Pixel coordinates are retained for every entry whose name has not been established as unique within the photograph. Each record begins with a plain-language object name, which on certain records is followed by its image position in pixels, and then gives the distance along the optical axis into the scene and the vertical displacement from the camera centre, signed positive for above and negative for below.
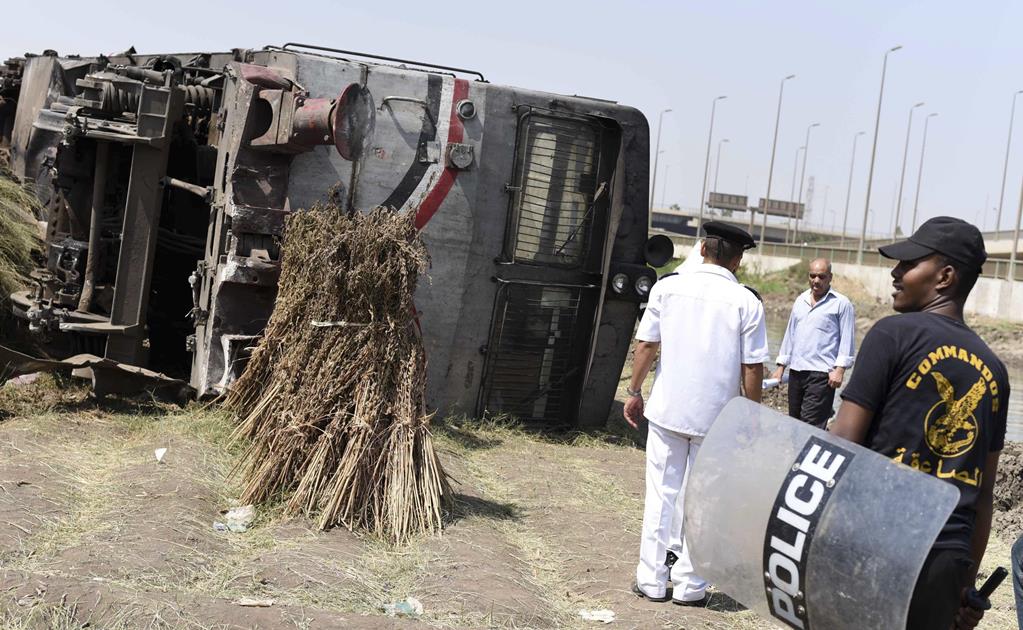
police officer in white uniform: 5.79 -0.21
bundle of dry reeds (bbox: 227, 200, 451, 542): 6.36 -0.57
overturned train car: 8.57 +0.64
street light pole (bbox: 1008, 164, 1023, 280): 33.16 +3.67
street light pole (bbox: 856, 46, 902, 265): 41.72 +6.24
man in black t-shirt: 3.62 -0.11
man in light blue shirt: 9.35 +0.06
